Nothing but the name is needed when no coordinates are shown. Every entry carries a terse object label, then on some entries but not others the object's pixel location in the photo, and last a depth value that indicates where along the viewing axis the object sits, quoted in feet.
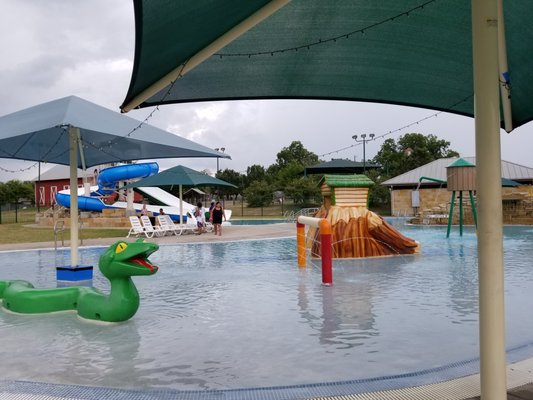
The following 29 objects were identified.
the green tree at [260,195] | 157.17
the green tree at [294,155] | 220.64
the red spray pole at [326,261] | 28.48
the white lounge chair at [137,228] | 62.13
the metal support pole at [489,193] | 9.08
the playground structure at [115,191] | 88.43
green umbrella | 63.87
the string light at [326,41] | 12.88
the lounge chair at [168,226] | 64.32
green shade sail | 10.54
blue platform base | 29.32
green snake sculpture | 19.51
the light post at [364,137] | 114.32
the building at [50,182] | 180.14
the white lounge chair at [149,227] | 62.34
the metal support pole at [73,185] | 27.78
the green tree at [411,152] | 184.24
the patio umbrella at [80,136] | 25.03
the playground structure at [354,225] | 40.16
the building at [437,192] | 83.75
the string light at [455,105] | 15.75
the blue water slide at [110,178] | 88.63
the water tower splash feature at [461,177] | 56.44
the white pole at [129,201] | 82.94
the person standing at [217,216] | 63.57
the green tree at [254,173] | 212.37
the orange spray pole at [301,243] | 36.09
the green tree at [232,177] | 220.90
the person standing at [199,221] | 67.10
